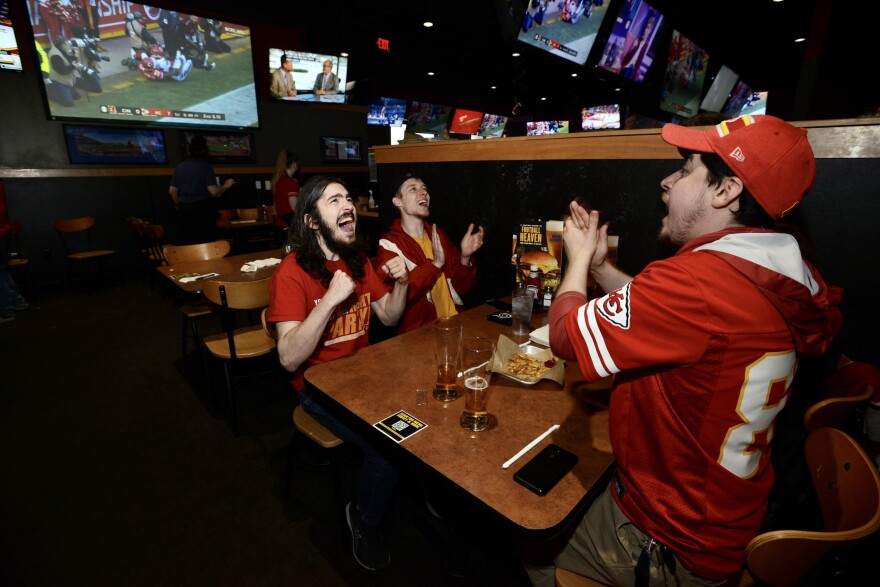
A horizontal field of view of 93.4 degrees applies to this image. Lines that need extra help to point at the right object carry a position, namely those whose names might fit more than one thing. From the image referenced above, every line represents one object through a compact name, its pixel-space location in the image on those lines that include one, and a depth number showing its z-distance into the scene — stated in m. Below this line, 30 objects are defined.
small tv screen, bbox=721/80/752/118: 8.76
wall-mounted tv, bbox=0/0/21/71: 4.99
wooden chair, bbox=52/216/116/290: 5.64
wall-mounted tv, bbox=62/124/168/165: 5.89
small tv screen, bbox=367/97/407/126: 10.96
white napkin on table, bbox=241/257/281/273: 3.24
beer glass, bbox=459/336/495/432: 1.16
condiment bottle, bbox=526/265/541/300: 2.23
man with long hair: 1.61
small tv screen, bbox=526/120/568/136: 10.95
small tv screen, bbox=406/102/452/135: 11.70
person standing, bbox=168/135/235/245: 5.53
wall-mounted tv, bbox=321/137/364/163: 8.52
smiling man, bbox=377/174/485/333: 2.48
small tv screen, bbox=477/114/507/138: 12.52
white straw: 1.03
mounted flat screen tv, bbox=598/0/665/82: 4.86
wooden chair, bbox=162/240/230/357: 3.36
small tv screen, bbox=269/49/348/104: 7.41
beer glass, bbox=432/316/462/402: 1.29
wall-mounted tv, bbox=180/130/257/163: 6.75
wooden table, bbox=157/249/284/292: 3.00
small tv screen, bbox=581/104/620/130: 9.62
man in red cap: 0.85
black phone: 0.95
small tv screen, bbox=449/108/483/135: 11.19
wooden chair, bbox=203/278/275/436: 2.40
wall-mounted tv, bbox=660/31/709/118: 6.17
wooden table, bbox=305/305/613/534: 0.93
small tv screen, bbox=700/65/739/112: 7.83
